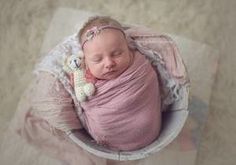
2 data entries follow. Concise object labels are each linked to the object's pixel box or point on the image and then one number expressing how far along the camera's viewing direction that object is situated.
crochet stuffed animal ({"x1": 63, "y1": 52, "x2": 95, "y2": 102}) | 0.85
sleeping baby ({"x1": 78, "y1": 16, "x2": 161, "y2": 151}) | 0.83
